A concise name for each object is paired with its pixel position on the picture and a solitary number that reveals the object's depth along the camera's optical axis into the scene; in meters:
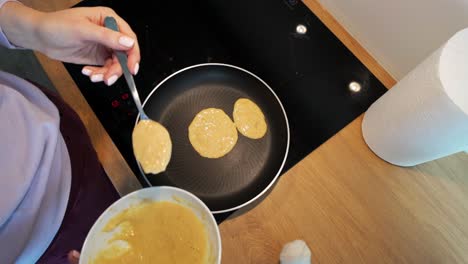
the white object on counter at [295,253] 0.55
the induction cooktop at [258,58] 0.69
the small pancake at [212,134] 0.66
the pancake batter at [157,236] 0.54
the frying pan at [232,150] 0.63
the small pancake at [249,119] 0.67
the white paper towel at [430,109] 0.42
